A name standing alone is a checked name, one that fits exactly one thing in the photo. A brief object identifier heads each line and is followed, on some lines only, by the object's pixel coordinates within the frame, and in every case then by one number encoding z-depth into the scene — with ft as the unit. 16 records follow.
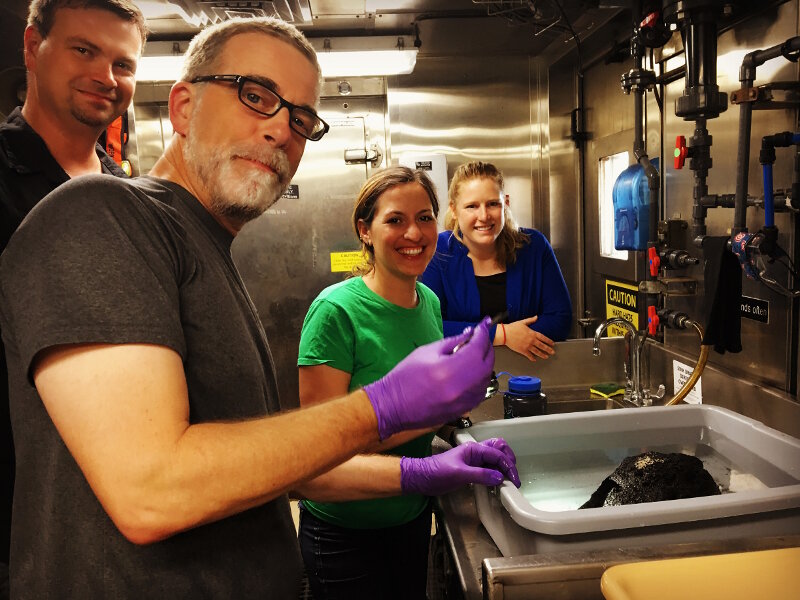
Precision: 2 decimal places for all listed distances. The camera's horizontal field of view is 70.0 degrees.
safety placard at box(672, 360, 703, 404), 6.53
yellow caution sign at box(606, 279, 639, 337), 9.51
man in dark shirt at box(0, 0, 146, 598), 4.50
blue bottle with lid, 5.68
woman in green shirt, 5.03
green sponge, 7.16
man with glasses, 2.30
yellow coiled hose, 5.91
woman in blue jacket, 8.00
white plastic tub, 3.37
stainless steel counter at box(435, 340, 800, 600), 3.10
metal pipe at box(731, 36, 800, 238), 5.21
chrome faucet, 6.77
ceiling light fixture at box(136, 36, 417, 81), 10.03
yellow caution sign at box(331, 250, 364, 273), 12.95
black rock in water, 3.81
